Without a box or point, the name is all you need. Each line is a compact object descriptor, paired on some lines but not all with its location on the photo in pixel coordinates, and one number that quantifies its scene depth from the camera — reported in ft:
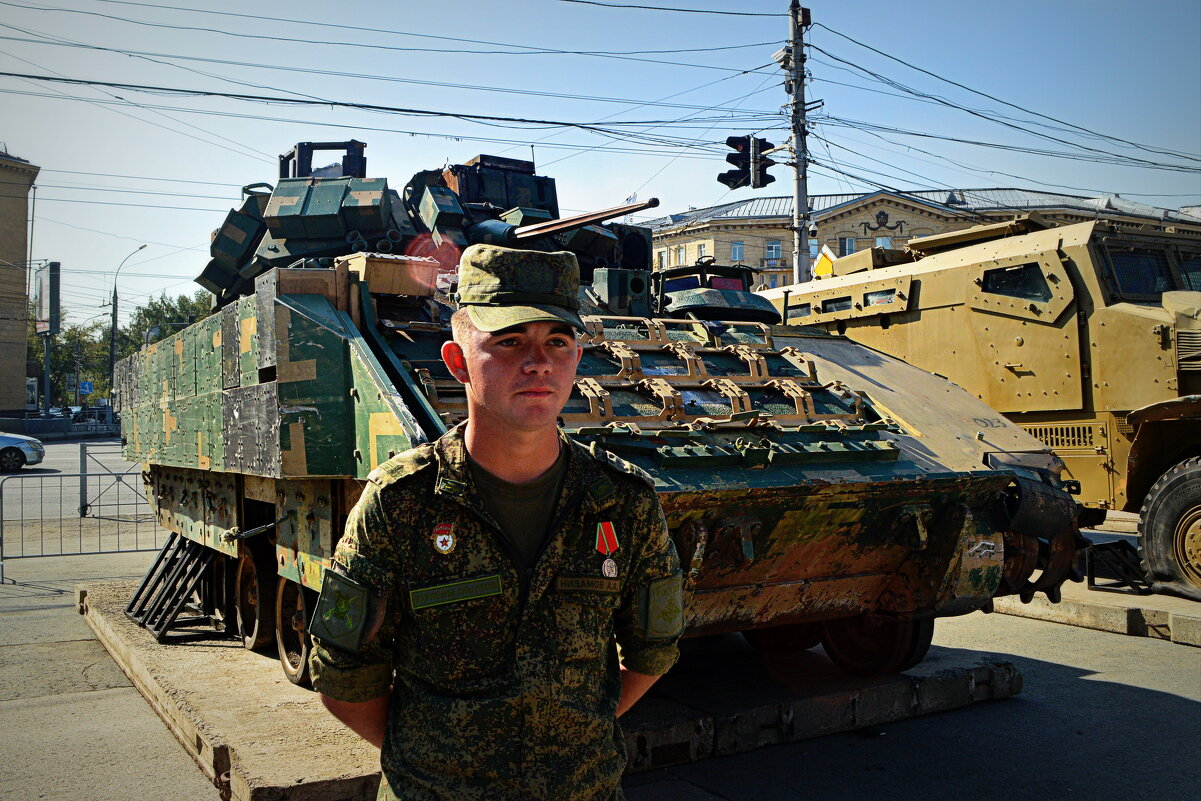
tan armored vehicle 27.89
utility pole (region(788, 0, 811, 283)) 56.34
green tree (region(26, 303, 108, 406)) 183.11
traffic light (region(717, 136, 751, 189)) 50.34
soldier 6.59
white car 74.38
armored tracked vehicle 14.96
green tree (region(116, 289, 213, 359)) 209.87
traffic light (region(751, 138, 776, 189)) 50.44
